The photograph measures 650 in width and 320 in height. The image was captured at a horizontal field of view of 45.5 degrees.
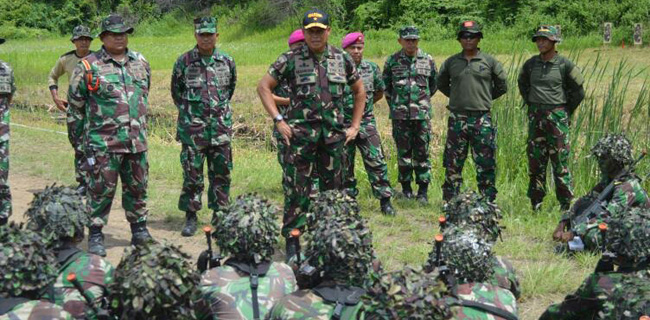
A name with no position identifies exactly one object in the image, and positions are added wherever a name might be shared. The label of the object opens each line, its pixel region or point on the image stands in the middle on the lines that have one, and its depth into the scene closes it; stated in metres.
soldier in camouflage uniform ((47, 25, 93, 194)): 7.49
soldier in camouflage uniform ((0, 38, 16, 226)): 6.25
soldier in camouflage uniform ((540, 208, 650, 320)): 3.34
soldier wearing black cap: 5.42
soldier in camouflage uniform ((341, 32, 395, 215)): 7.19
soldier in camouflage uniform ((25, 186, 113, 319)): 3.27
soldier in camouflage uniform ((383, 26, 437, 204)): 7.54
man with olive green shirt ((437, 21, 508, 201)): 6.96
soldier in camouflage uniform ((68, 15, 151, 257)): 5.69
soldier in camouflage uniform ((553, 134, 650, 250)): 5.25
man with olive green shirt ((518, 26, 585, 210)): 6.76
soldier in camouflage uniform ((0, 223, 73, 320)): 2.82
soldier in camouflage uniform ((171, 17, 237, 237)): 6.38
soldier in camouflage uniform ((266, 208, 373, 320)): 3.08
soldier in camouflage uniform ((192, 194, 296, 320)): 3.33
